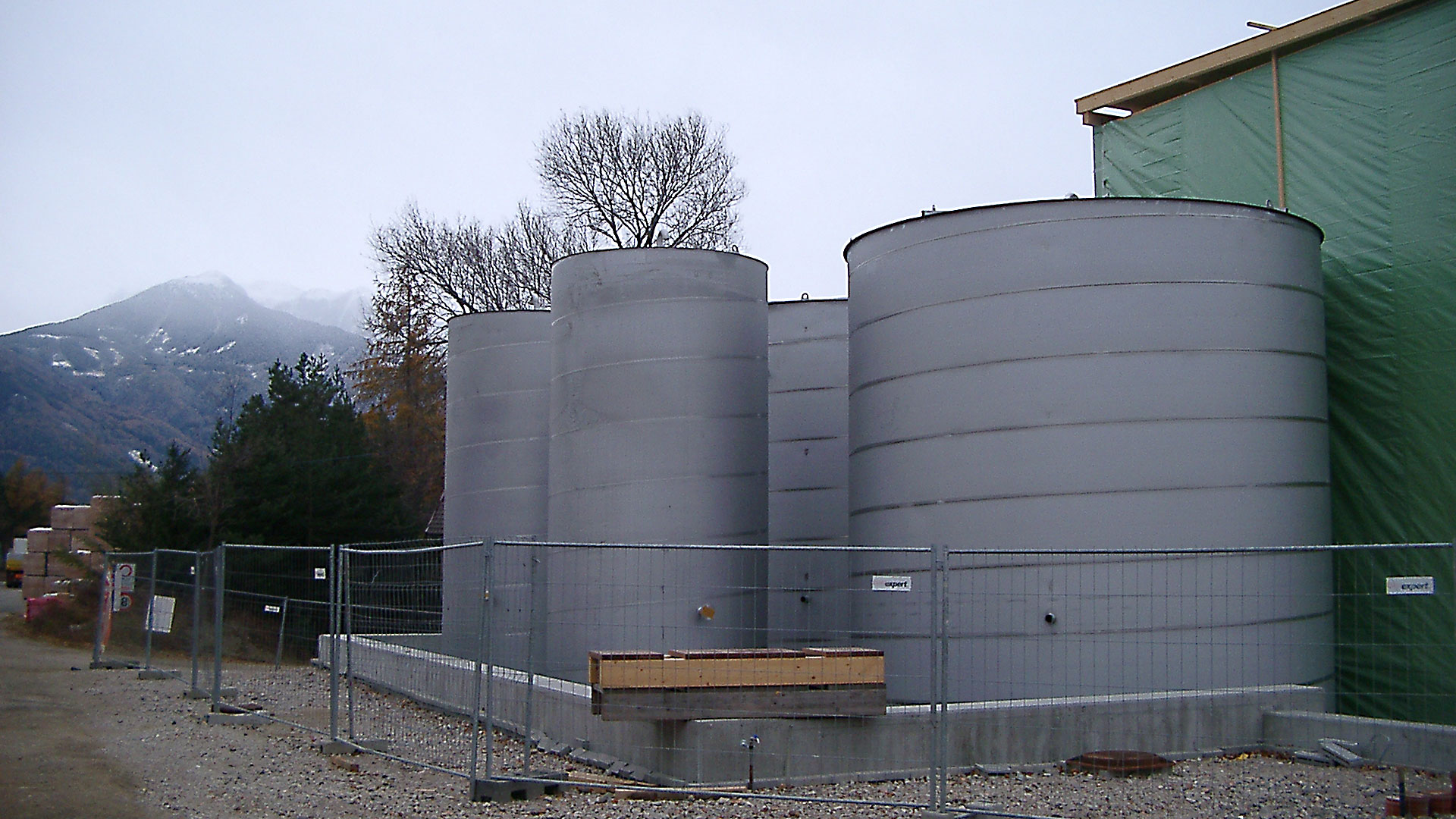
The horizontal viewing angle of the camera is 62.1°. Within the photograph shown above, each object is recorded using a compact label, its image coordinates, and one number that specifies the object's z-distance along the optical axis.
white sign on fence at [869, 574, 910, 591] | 8.05
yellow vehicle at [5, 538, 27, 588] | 47.75
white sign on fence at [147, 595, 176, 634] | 16.59
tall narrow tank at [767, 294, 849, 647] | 17.66
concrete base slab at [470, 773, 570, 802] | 8.14
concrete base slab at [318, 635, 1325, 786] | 8.88
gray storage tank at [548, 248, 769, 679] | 13.29
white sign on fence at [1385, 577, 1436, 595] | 7.42
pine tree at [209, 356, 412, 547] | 28.31
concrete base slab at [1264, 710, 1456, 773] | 9.17
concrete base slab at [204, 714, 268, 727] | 12.23
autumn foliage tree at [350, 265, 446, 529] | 38.84
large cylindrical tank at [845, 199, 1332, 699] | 11.12
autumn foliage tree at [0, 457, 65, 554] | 65.00
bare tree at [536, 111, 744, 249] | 37.28
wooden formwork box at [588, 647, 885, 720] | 8.77
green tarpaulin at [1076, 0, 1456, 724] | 12.92
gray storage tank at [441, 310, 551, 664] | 18.86
